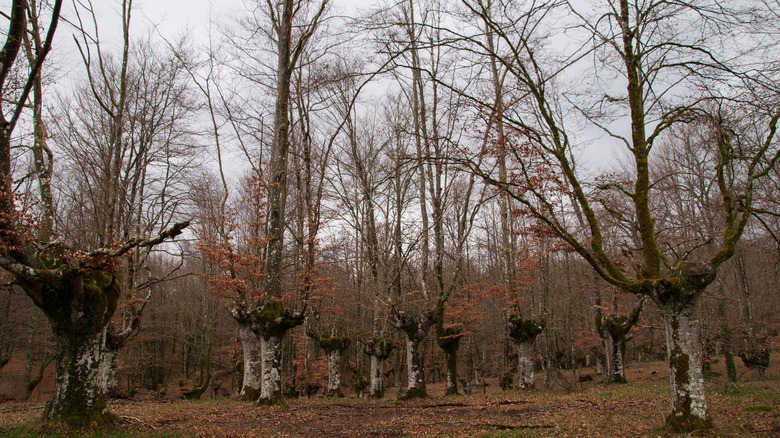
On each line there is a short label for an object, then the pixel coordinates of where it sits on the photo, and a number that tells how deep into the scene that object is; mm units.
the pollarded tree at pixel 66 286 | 6691
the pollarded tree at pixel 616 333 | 19031
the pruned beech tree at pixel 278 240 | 12375
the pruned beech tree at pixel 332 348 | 18797
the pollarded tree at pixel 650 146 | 6453
